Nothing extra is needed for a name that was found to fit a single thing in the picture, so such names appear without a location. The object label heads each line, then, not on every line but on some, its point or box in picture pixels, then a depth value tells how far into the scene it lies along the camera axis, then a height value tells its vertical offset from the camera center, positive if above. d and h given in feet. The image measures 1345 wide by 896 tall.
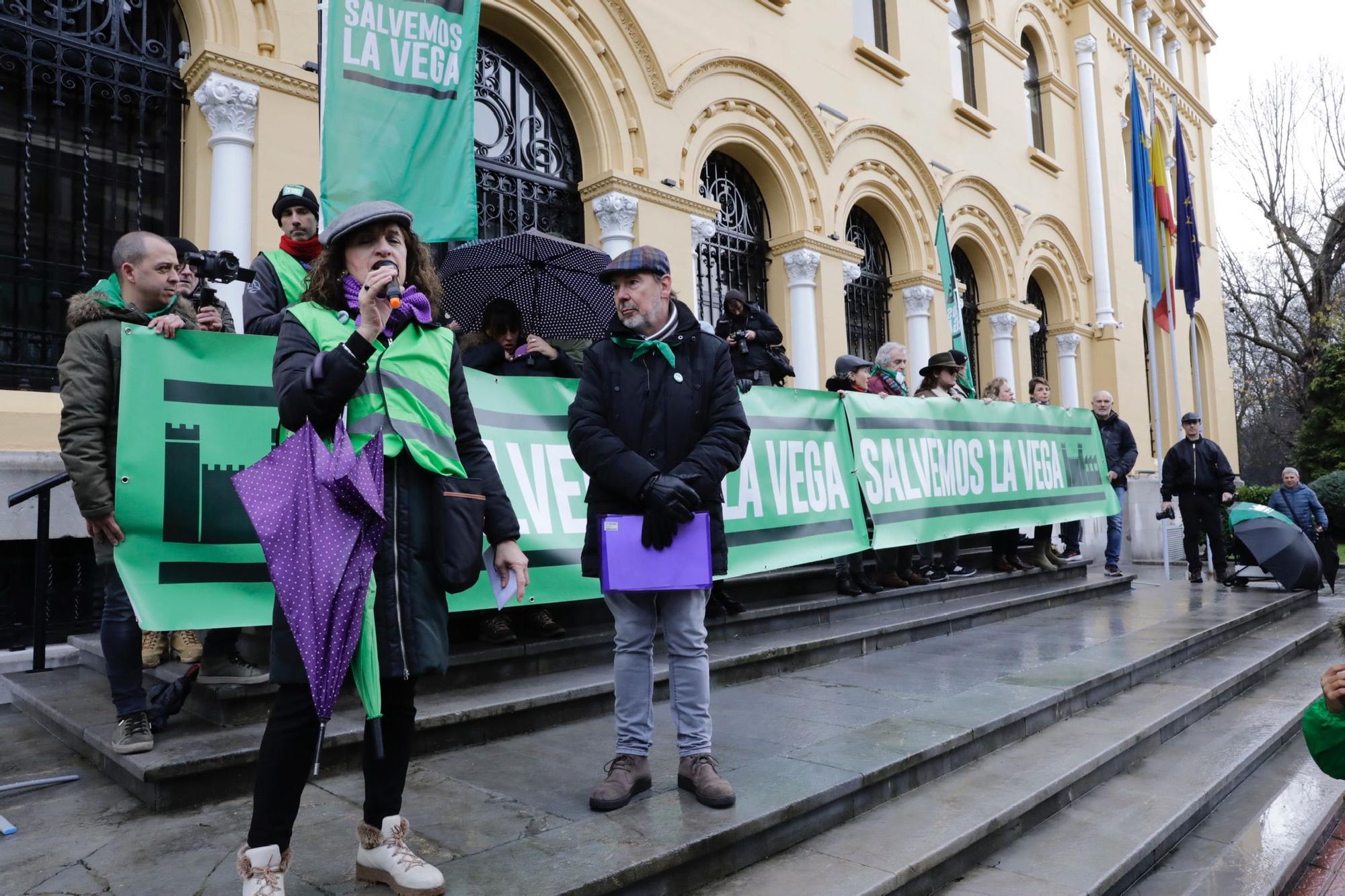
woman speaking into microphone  7.80 +0.42
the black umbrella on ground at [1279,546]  31.65 -2.55
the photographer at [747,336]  23.48 +4.18
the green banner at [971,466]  24.17 +0.59
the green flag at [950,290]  37.50 +8.32
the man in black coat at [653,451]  10.96 +0.57
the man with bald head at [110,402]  11.64 +1.51
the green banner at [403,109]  15.39 +7.24
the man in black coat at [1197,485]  34.32 -0.24
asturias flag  42.19 +12.86
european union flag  46.62 +12.71
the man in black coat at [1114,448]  34.91 +1.31
